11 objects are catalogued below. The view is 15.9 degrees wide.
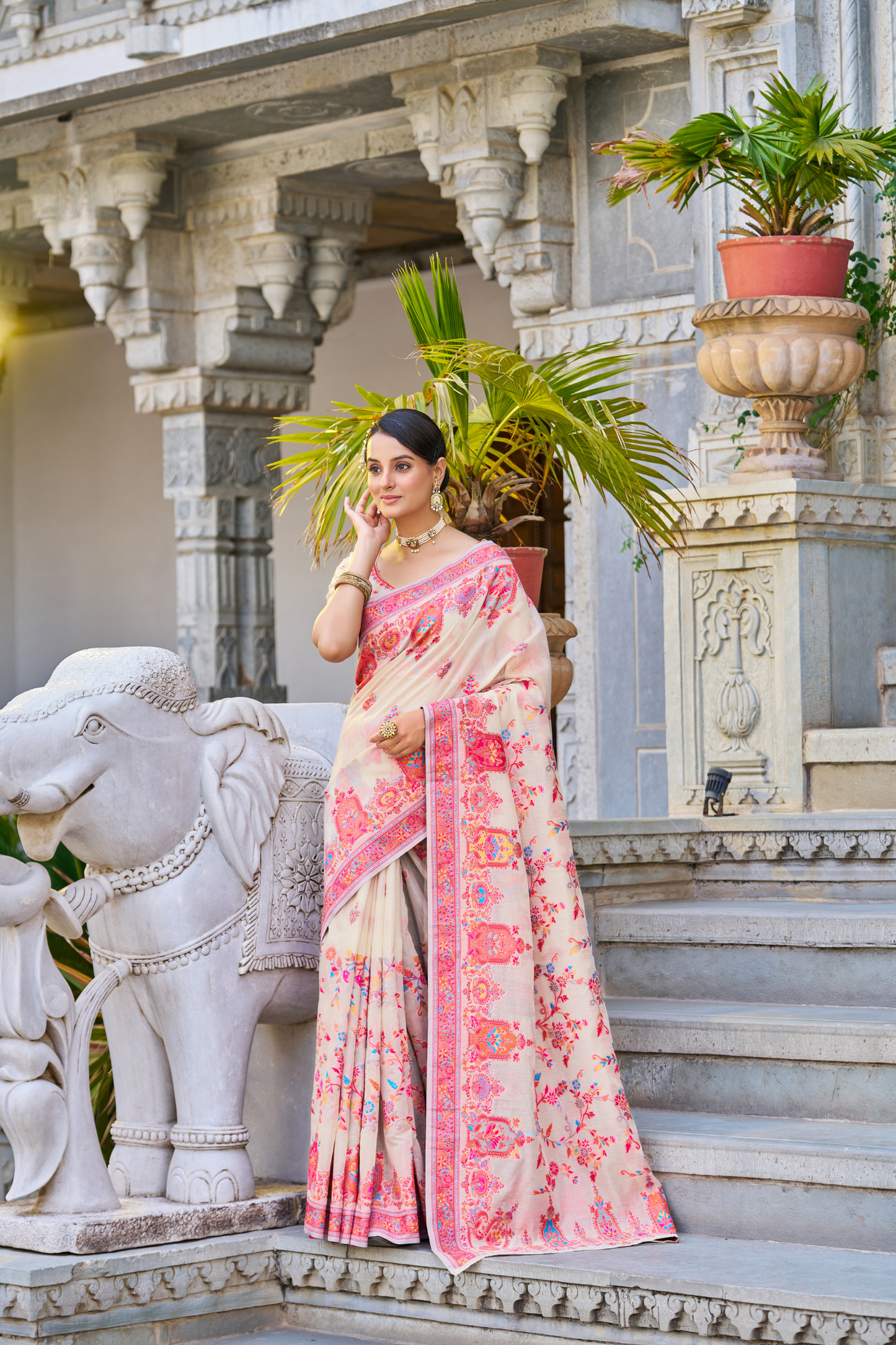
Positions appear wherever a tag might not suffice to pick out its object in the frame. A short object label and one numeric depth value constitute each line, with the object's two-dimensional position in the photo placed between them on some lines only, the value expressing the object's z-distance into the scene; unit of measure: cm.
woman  537
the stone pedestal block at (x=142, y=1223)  532
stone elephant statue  555
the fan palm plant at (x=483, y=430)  747
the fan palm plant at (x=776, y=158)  904
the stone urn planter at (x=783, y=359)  924
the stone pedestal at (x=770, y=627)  875
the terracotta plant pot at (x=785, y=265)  929
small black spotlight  824
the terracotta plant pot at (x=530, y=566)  768
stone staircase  541
